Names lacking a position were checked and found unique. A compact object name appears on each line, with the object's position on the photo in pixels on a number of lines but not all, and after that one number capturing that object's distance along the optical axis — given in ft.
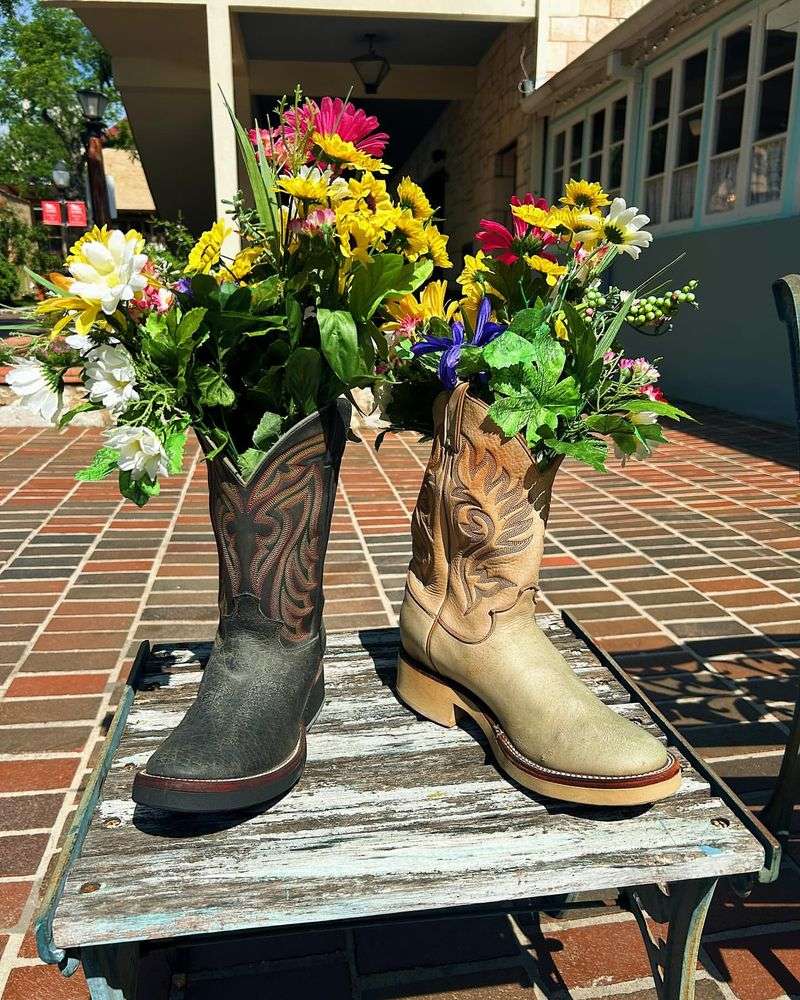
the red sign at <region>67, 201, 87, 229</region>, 82.09
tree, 101.09
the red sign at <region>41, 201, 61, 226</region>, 90.53
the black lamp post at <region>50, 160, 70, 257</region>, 60.34
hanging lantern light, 33.37
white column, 27.71
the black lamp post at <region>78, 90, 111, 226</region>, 36.96
